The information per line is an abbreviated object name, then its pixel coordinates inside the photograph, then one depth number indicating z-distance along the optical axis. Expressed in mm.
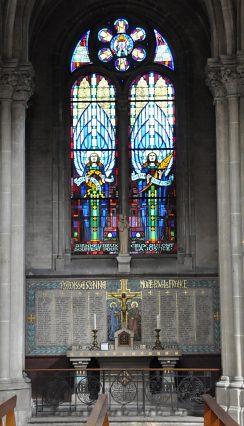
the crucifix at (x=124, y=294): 22406
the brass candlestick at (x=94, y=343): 21234
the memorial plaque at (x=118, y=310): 22391
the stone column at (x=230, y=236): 18953
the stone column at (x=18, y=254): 19031
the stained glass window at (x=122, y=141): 23250
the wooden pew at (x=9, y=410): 11165
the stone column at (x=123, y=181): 22594
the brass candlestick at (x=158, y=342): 21156
